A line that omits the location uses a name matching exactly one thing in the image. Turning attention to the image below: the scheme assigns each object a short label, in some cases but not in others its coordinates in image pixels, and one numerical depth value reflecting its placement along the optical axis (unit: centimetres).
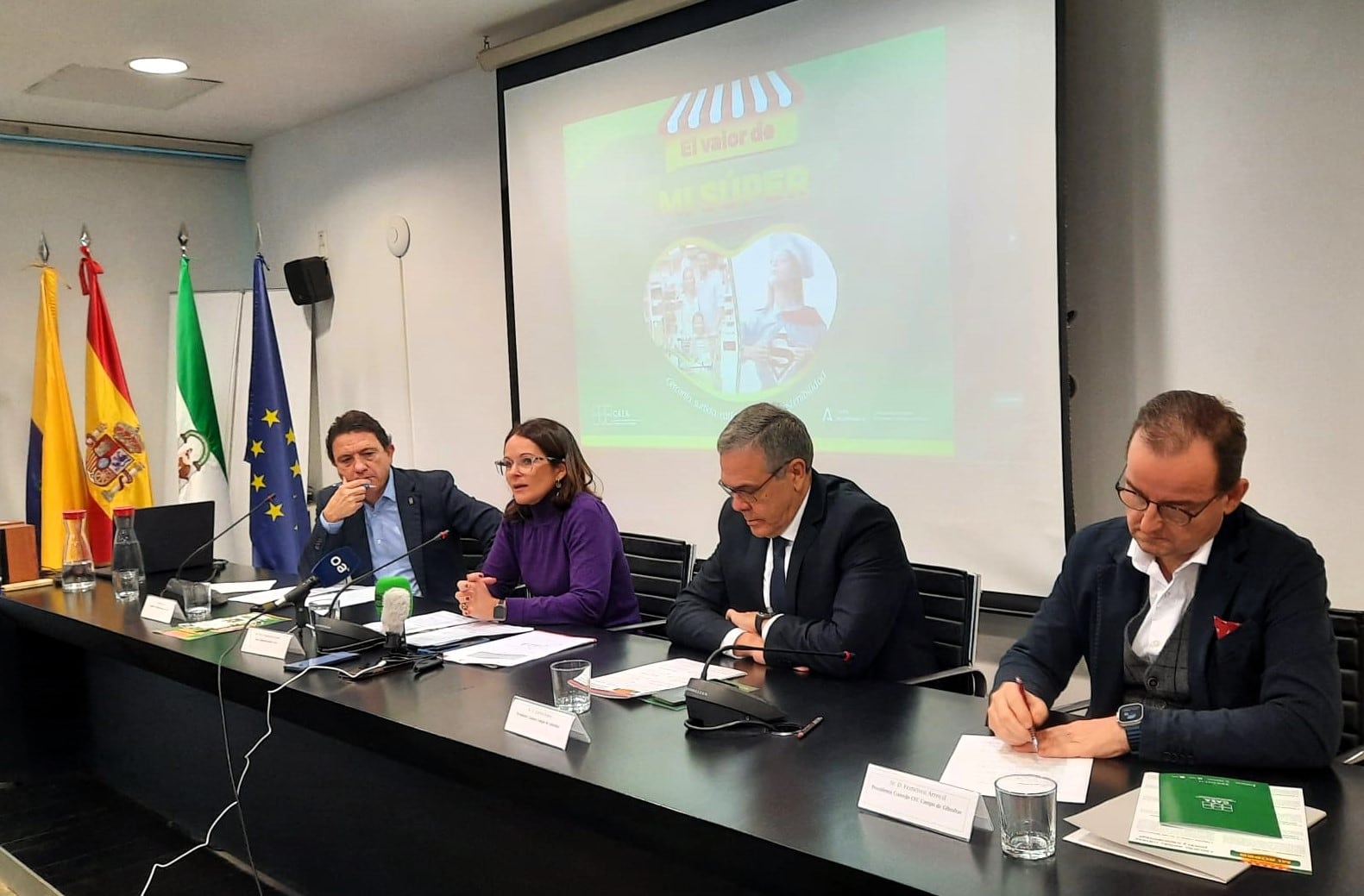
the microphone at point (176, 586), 290
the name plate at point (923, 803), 129
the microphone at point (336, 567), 327
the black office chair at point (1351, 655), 186
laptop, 349
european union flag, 518
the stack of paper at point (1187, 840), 116
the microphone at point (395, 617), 227
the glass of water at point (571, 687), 185
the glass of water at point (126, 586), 316
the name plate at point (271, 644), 236
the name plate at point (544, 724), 170
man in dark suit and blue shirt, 320
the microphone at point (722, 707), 169
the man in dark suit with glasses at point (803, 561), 214
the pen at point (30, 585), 342
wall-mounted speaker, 551
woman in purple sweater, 277
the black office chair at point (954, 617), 233
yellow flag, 505
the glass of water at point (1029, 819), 121
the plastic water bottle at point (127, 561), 318
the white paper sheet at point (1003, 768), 140
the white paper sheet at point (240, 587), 320
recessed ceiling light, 434
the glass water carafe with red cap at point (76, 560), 335
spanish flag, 510
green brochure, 125
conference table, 125
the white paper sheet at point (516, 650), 224
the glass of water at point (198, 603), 282
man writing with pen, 145
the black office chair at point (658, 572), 305
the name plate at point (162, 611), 280
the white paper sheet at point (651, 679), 194
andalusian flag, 536
